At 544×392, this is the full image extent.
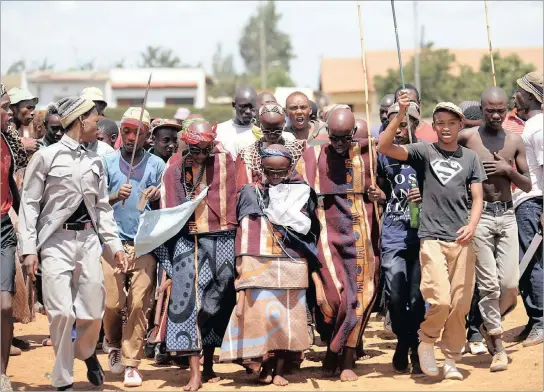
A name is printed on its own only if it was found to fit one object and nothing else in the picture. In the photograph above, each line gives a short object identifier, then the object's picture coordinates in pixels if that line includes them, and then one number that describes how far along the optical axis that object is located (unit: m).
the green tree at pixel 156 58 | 94.44
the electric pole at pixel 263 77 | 70.00
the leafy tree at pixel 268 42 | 100.31
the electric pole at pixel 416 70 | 46.62
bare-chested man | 8.43
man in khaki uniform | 7.35
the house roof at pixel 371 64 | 57.75
